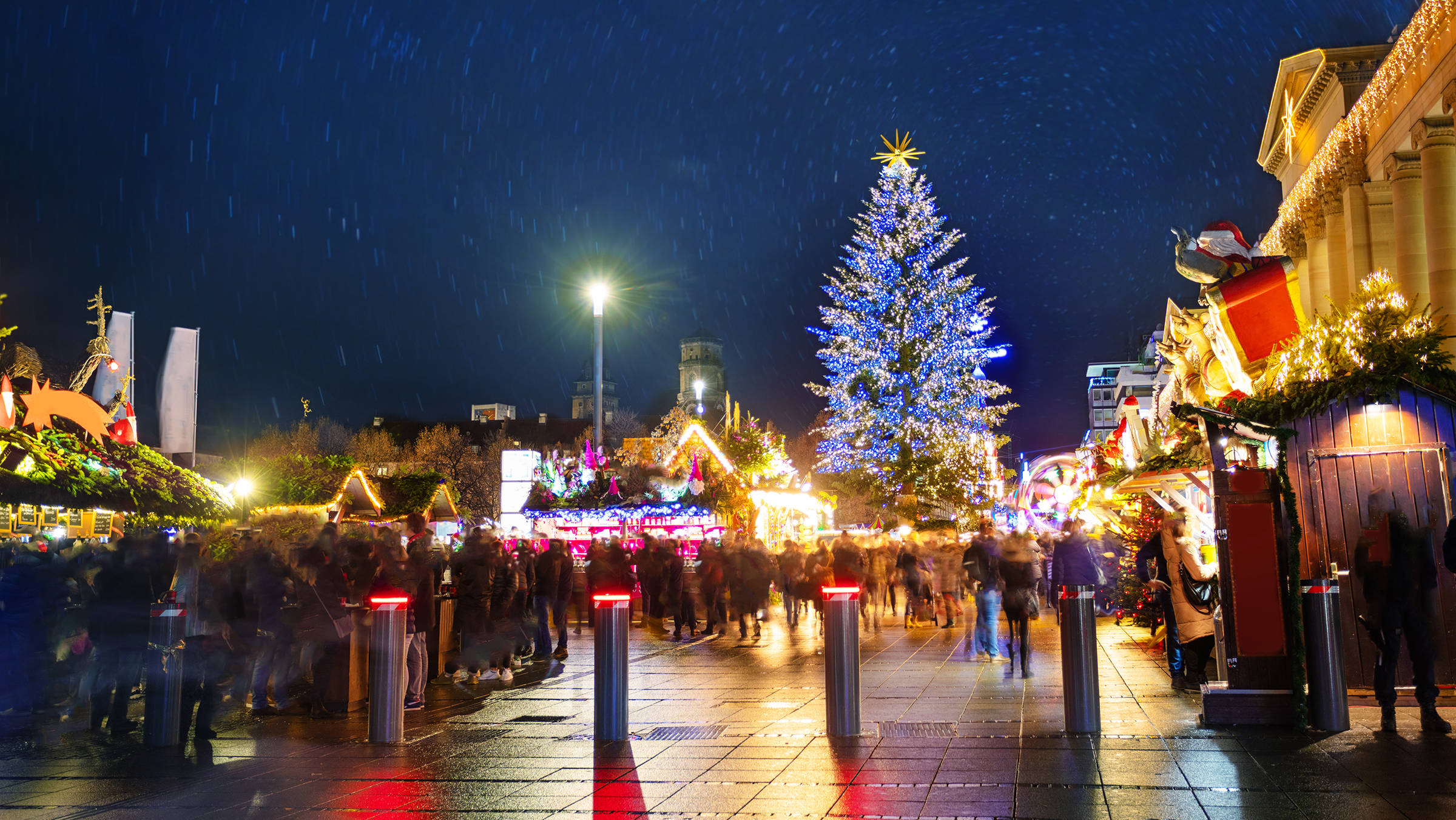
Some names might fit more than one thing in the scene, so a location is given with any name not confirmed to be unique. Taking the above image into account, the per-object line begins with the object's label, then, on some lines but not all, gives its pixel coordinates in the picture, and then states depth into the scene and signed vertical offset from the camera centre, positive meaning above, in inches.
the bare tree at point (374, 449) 3026.6 +293.5
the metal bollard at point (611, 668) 319.3 -32.3
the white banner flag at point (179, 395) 1572.3 +228.9
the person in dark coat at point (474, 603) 494.3 -20.7
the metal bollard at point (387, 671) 326.0 -32.7
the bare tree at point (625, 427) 3548.2 +412.9
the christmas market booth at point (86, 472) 446.6 +38.1
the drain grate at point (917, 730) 322.7 -52.2
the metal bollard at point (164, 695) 338.6 -40.2
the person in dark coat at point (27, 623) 390.9 -21.0
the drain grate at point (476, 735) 335.9 -53.8
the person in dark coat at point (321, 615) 405.7 -20.4
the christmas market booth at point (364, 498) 871.1 +47.7
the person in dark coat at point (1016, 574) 542.5 -13.4
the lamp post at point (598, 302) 964.0 +212.5
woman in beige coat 440.1 -24.7
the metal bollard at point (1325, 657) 310.0 -31.3
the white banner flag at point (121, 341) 1443.8 +281.5
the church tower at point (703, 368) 6250.0 +1020.5
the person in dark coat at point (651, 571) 778.2 -12.3
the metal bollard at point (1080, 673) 314.7 -35.1
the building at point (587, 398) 6574.8 +927.2
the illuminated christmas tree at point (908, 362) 1656.0 +275.4
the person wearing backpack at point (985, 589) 572.4 -21.5
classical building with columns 831.1 +329.5
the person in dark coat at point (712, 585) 759.1 -21.9
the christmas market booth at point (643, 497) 987.9 +48.7
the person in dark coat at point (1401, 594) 319.0 -15.0
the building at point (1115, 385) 3846.0 +627.1
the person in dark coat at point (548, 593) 612.1 -20.9
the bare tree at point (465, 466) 2849.4 +232.7
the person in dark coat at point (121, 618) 376.5 -19.3
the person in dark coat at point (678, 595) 740.6 -28.0
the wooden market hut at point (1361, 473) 374.0 +22.6
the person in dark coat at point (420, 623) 414.9 -25.2
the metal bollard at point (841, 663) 317.7 -31.7
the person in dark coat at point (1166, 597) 460.4 -22.5
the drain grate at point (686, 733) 327.6 -52.8
